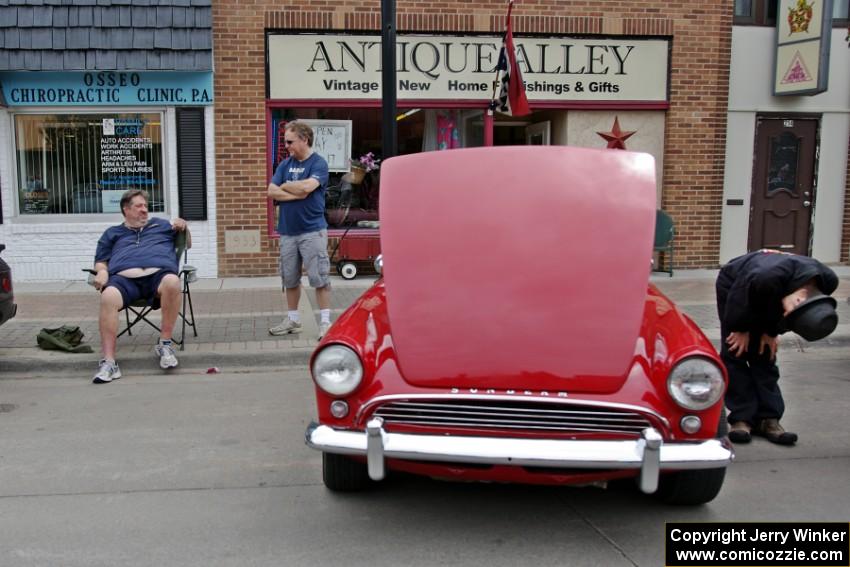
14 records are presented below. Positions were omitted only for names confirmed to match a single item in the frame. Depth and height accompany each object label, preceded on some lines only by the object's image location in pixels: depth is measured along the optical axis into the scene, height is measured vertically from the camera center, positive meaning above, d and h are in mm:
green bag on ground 6492 -1337
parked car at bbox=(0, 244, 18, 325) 6016 -902
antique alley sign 9945 +1576
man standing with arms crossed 6738 -215
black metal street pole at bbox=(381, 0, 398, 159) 6734 +947
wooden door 11055 +90
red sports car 3023 -671
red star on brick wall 10395 +713
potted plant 10469 +262
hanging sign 10055 +1925
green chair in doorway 10219 -621
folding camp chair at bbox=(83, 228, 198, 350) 6504 -775
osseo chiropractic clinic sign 9555 +1184
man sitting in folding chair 6012 -728
